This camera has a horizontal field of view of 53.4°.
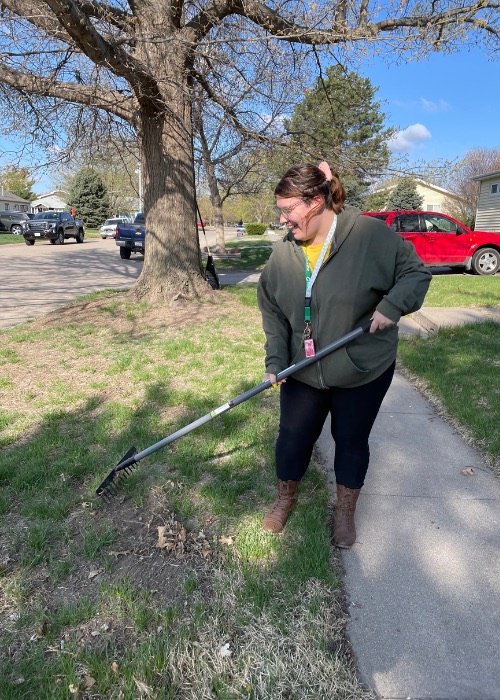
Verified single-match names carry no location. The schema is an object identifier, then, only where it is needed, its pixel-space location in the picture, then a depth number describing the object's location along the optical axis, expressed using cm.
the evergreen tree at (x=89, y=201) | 5084
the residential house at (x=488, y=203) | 2456
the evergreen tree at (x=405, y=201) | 3952
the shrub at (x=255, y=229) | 5819
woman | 217
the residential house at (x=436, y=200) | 4125
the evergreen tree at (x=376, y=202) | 2981
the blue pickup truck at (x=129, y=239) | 2014
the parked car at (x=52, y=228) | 2712
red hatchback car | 1378
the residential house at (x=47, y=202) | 8175
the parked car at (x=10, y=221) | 3884
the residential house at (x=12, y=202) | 6600
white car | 3691
